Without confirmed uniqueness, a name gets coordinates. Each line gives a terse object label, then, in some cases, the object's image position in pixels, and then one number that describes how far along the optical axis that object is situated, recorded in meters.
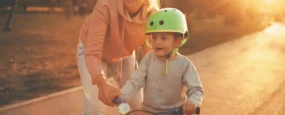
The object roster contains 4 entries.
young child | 2.79
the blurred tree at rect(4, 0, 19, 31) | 15.62
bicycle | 2.51
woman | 3.04
